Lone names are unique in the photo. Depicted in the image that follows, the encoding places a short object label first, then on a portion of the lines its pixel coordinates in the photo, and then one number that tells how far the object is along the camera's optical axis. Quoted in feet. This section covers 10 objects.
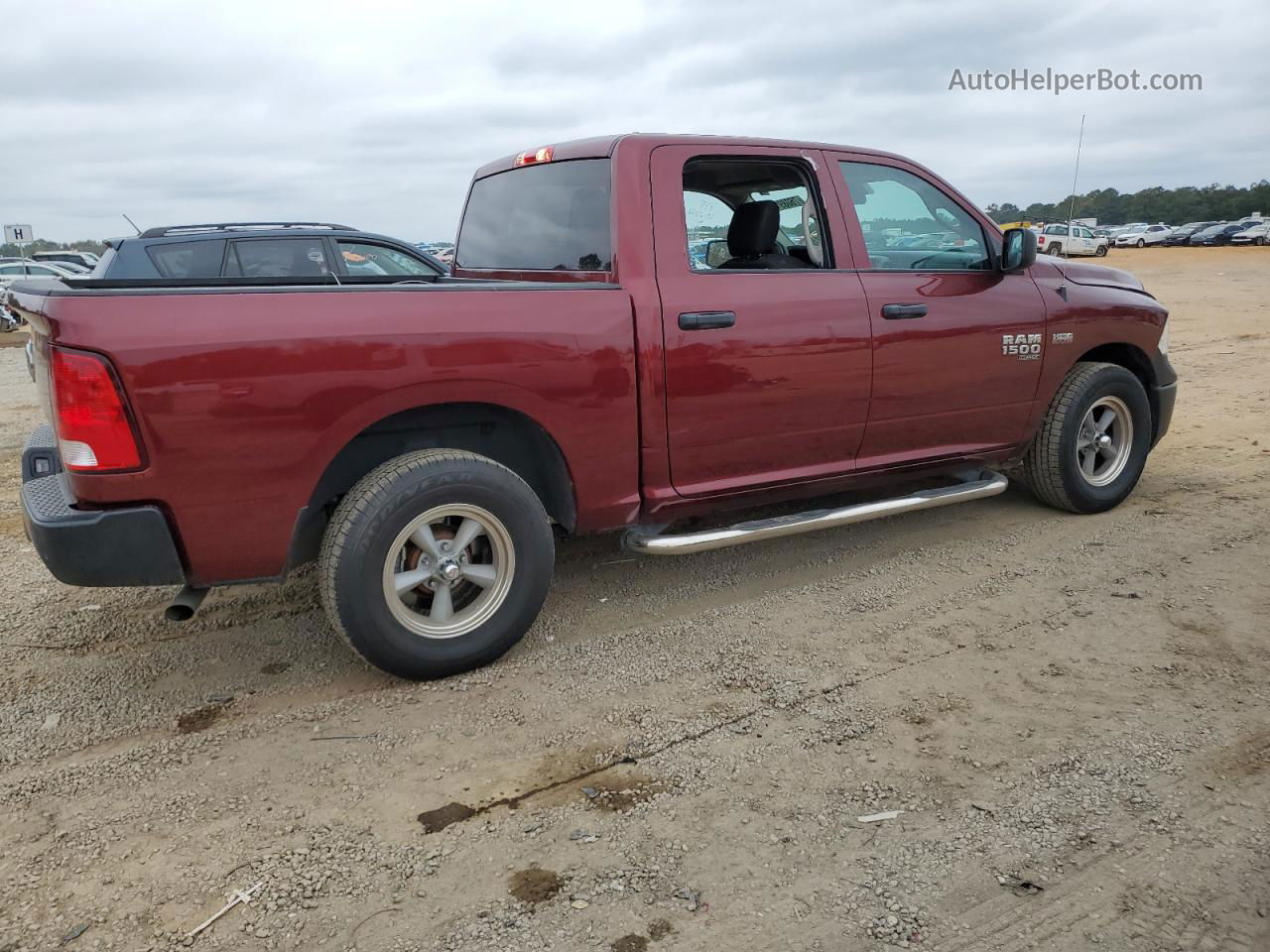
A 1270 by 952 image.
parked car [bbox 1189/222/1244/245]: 146.10
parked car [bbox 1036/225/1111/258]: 128.26
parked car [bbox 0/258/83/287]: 66.33
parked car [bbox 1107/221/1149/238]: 169.92
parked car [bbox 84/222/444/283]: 23.08
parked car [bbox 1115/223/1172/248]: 159.39
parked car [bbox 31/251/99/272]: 82.17
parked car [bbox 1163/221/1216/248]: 156.46
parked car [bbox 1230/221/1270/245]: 139.03
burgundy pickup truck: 9.20
